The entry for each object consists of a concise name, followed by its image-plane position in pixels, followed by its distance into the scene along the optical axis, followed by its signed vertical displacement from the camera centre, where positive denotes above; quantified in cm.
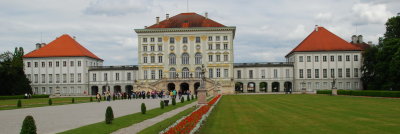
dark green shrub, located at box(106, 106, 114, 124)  1770 -156
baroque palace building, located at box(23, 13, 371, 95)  7700 +232
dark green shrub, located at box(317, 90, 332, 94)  5625 -209
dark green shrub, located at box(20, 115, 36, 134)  1077 -119
